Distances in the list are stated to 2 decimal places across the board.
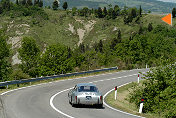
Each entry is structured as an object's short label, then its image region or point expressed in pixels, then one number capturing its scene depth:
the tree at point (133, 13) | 165.81
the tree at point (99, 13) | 180.00
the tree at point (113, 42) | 131.88
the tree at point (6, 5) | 173.27
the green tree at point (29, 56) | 68.62
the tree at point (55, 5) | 190.00
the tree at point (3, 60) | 48.25
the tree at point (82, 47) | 139.62
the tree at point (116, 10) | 180.80
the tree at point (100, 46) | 136.25
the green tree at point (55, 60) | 71.94
